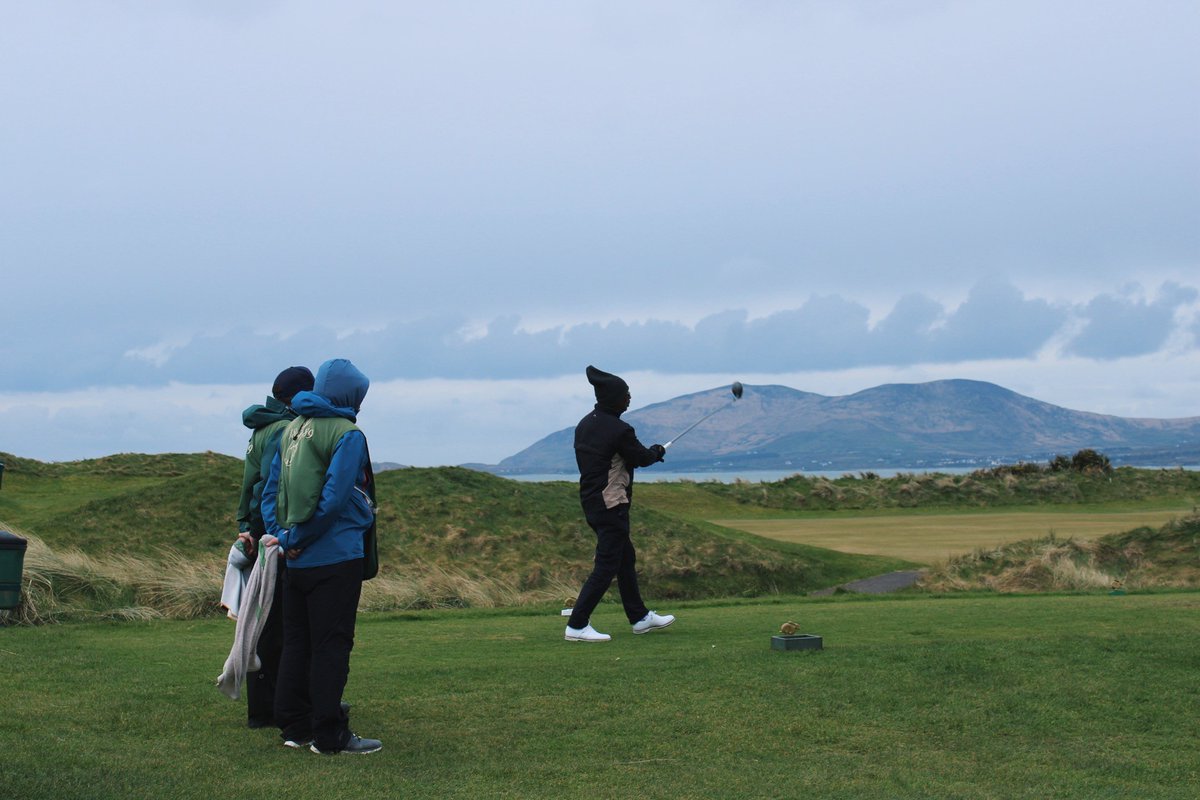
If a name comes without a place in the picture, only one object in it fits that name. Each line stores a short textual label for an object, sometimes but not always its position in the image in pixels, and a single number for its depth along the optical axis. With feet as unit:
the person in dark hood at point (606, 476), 35.19
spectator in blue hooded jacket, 23.32
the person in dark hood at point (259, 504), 25.77
